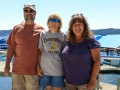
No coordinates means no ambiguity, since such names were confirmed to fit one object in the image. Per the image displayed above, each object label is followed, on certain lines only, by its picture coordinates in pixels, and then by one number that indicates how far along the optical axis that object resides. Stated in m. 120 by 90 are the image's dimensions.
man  3.21
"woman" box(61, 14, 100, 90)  2.81
